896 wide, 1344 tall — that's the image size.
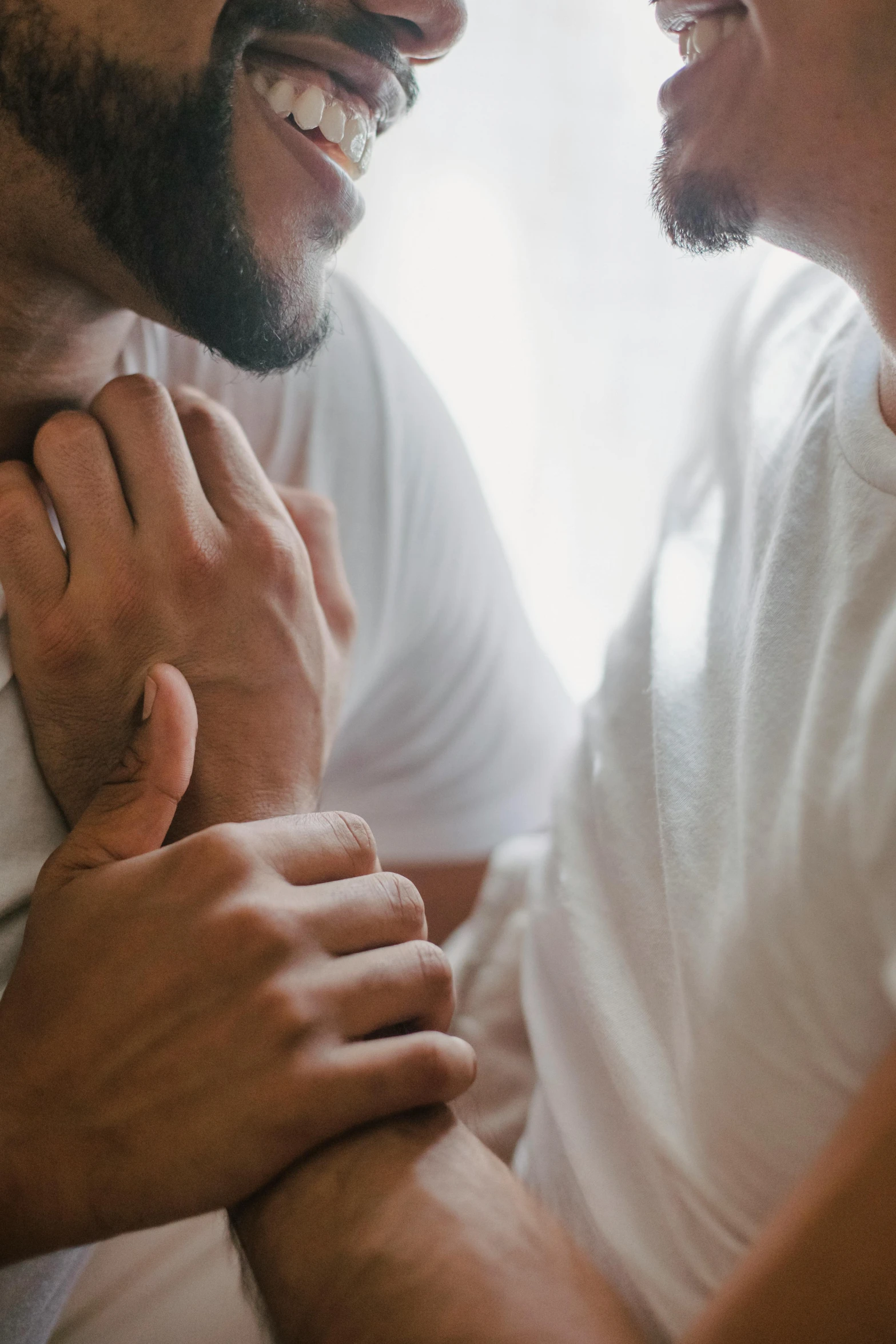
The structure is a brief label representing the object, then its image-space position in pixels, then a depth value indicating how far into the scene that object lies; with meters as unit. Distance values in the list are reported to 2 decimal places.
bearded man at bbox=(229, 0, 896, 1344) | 0.61
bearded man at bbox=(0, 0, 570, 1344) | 0.66
